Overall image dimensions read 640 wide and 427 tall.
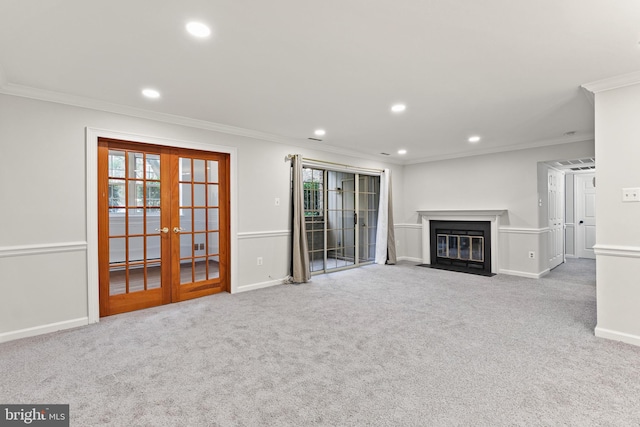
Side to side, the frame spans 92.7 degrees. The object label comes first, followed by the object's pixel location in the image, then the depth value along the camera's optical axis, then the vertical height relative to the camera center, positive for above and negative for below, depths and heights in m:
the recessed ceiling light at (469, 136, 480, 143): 4.80 +1.19
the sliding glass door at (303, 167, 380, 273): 5.56 -0.06
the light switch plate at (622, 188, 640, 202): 2.60 +0.15
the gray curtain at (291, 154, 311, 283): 4.82 -0.31
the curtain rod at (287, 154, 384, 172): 4.89 +0.92
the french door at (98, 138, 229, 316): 3.39 -0.11
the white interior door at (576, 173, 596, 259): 6.96 -0.07
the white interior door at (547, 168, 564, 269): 5.82 -0.09
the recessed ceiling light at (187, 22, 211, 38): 1.91 +1.19
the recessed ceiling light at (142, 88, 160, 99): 2.93 +1.20
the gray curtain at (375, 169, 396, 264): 6.46 -0.27
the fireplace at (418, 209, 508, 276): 5.60 -0.55
